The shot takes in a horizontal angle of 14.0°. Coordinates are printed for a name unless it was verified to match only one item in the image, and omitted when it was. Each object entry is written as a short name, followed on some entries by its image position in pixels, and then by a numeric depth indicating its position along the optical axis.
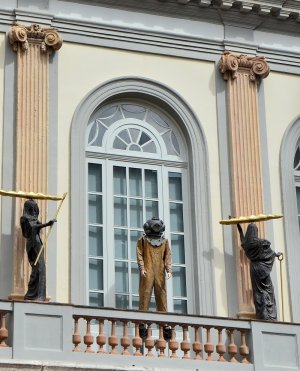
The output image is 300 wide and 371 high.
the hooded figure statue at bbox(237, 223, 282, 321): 19.56
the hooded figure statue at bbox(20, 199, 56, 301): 18.42
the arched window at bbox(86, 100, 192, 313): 19.97
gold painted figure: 19.17
